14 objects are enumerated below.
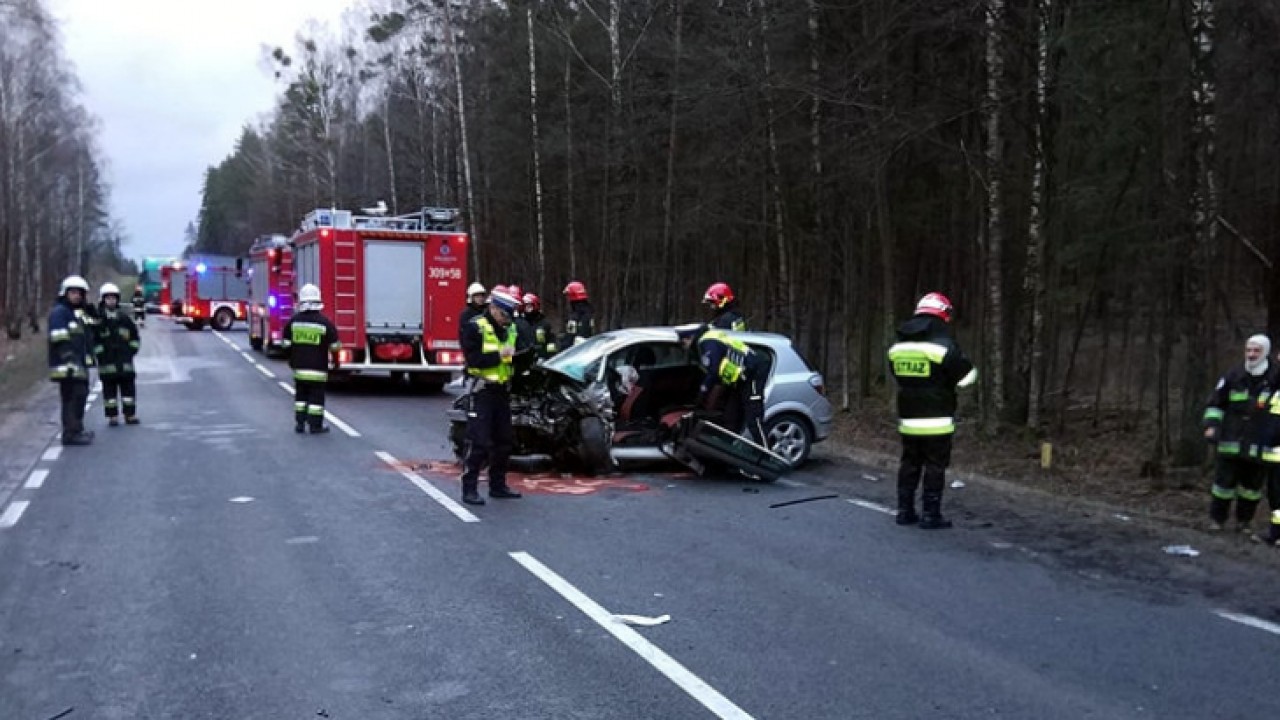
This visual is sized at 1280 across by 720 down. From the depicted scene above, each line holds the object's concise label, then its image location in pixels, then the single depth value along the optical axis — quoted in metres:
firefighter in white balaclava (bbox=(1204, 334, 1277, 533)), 7.81
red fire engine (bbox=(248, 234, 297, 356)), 22.69
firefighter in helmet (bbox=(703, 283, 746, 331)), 11.32
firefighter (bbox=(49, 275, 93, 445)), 12.17
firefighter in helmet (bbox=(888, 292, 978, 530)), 8.20
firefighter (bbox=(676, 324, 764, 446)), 10.01
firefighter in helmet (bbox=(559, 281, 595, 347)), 16.45
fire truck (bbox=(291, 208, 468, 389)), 18.20
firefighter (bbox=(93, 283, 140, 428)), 13.91
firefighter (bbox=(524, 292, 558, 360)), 14.99
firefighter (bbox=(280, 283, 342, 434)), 13.30
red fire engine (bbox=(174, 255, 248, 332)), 41.66
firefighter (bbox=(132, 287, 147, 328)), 38.19
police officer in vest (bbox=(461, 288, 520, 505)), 8.92
